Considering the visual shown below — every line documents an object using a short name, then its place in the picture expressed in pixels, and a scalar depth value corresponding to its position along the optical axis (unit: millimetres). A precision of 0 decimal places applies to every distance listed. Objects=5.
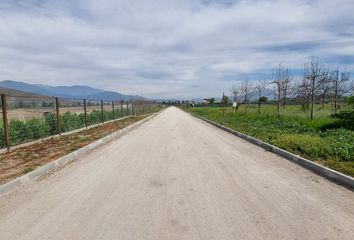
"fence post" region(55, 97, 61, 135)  14359
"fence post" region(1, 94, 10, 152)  9602
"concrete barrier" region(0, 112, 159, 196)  5843
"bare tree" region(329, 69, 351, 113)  19502
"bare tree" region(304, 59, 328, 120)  17391
